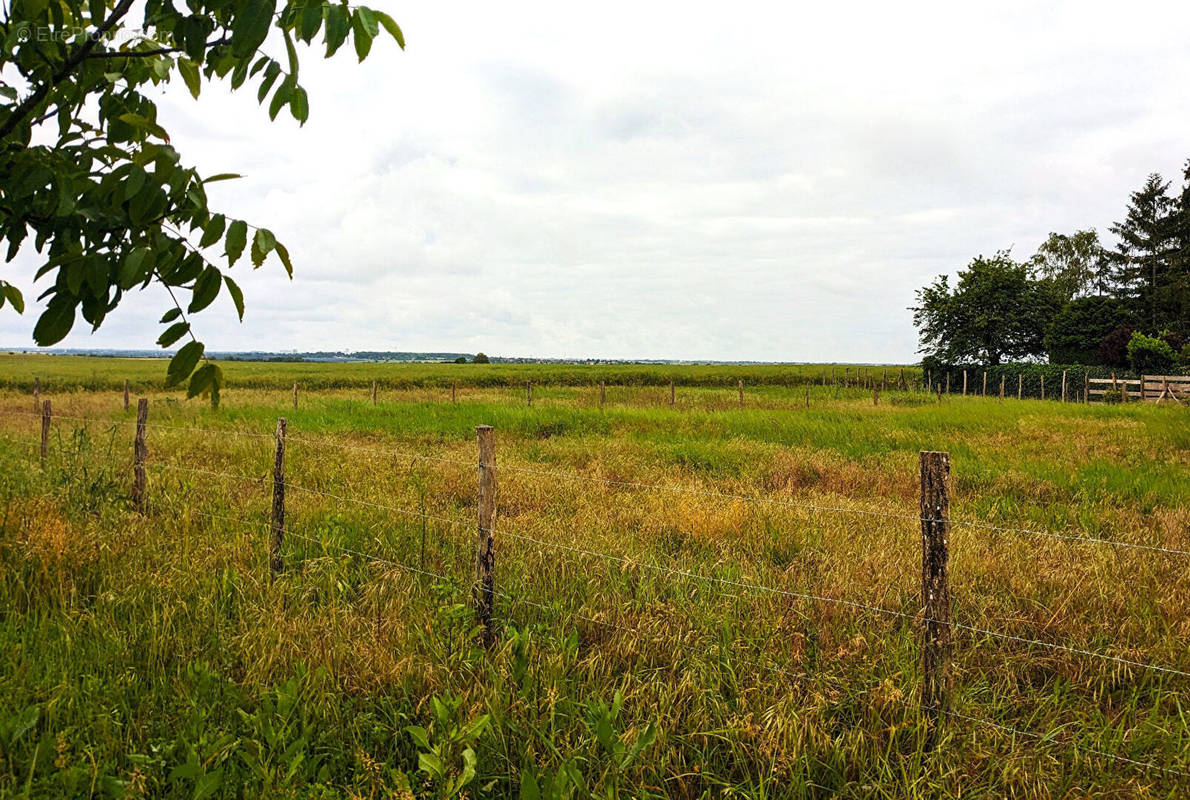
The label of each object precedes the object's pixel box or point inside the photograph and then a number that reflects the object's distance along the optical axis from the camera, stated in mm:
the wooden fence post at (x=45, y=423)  9977
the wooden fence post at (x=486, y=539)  4465
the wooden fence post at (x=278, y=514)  5500
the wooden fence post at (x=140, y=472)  7172
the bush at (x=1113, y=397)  31836
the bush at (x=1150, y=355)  35000
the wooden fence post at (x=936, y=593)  3518
